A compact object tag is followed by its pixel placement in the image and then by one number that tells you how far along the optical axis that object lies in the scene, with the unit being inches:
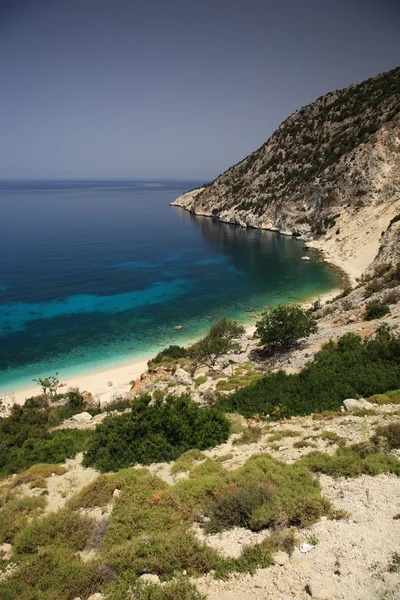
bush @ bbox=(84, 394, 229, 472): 520.4
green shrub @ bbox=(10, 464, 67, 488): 499.8
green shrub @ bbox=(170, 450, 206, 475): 470.6
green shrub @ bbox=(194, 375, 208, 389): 905.9
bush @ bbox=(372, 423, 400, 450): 420.8
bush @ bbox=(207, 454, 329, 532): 327.3
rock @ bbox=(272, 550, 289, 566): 277.7
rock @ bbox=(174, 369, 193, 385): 929.5
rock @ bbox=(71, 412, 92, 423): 797.2
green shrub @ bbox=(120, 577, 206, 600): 254.8
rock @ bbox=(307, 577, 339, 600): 241.4
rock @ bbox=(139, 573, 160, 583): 280.4
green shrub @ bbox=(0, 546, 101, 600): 282.2
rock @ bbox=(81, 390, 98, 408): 937.9
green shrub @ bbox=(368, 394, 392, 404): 577.7
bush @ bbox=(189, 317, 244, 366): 1043.6
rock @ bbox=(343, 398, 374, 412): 572.4
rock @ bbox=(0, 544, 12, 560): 337.1
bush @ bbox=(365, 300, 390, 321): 1001.5
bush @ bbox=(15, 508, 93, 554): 341.7
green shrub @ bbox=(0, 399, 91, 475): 582.6
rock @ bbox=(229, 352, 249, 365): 1039.4
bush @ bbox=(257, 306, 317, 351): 995.9
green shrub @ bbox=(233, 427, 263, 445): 529.2
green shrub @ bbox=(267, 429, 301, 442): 511.2
